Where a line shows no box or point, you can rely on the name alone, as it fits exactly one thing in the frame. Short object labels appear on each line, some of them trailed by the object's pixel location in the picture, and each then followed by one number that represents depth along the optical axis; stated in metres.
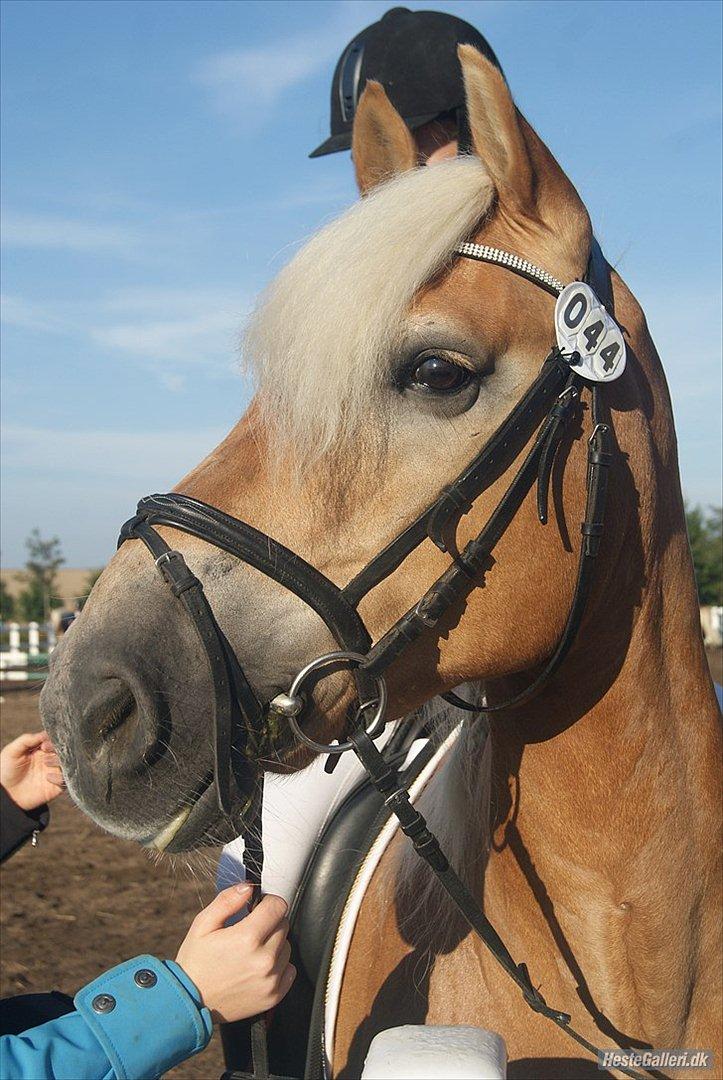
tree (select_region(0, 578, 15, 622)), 34.75
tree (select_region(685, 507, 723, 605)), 32.72
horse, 1.69
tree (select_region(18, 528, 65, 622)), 33.28
